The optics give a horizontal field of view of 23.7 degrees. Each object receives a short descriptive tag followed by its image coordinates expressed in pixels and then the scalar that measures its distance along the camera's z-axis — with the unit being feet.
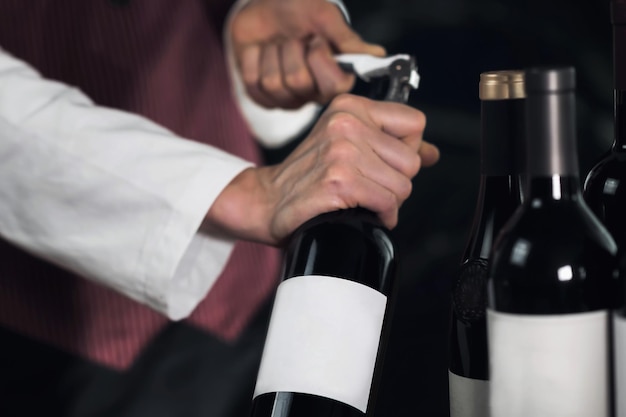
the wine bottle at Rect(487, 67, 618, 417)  2.89
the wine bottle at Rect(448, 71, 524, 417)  3.38
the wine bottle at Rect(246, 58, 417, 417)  3.27
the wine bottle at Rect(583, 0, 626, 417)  3.26
